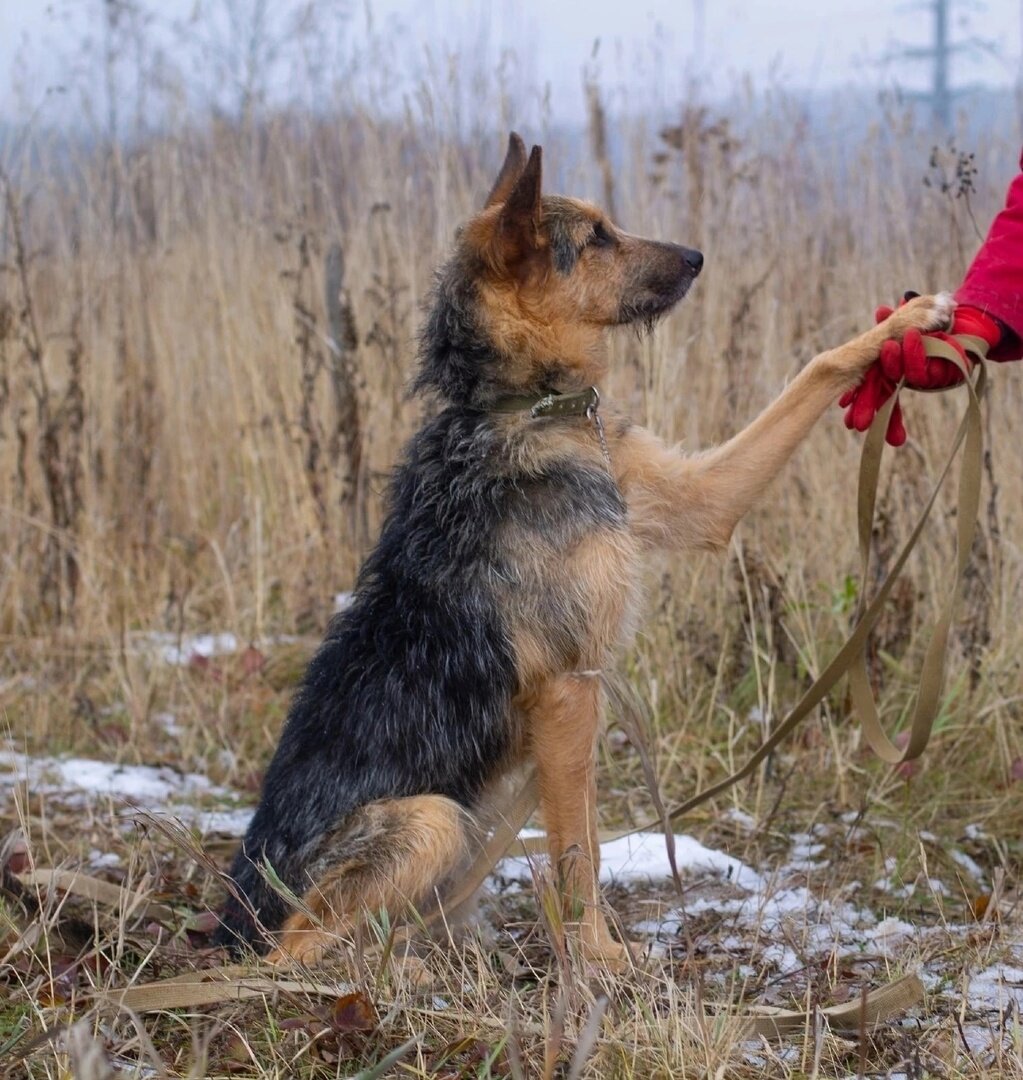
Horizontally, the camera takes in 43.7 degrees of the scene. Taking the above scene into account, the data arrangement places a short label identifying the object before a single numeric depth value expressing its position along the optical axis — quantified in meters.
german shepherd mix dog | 3.12
